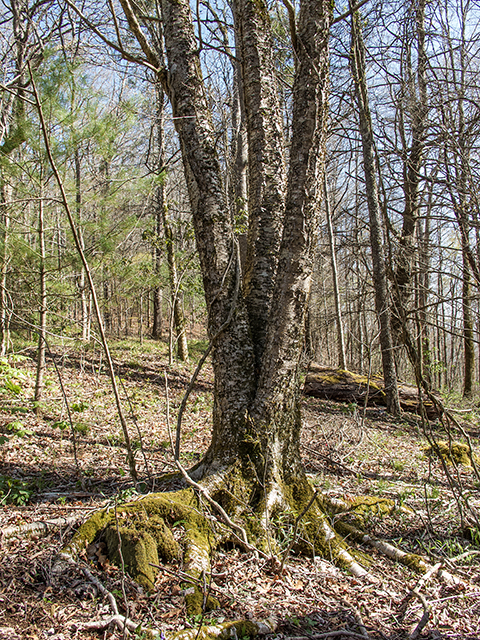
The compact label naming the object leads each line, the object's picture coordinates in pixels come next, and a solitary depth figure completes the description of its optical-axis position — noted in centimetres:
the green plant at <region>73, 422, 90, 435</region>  477
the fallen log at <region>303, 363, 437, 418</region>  915
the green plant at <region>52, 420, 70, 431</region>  416
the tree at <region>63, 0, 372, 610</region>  285
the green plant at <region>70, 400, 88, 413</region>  446
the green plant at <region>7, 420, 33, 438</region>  361
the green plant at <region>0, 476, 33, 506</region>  300
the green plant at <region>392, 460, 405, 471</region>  507
